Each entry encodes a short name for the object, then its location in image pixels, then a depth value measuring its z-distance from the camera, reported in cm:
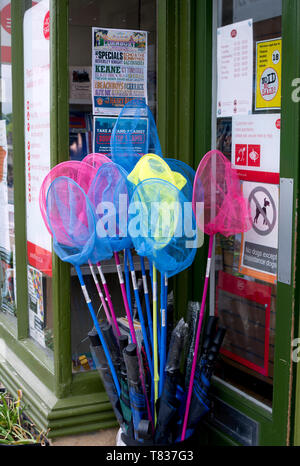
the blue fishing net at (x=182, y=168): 261
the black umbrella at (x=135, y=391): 238
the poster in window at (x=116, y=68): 276
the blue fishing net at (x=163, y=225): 227
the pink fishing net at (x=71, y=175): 259
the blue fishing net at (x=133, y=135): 261
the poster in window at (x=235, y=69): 247
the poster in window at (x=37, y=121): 284
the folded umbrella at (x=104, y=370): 260
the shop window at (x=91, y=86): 273
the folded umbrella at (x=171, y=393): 238
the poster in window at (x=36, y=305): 314
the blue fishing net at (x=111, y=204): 244
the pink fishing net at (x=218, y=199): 244
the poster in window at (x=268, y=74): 231
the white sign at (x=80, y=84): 275
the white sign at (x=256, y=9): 231
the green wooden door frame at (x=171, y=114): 265
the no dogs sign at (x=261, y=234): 238
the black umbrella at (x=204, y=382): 247
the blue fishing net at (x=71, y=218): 246
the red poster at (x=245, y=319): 249
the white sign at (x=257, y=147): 235
